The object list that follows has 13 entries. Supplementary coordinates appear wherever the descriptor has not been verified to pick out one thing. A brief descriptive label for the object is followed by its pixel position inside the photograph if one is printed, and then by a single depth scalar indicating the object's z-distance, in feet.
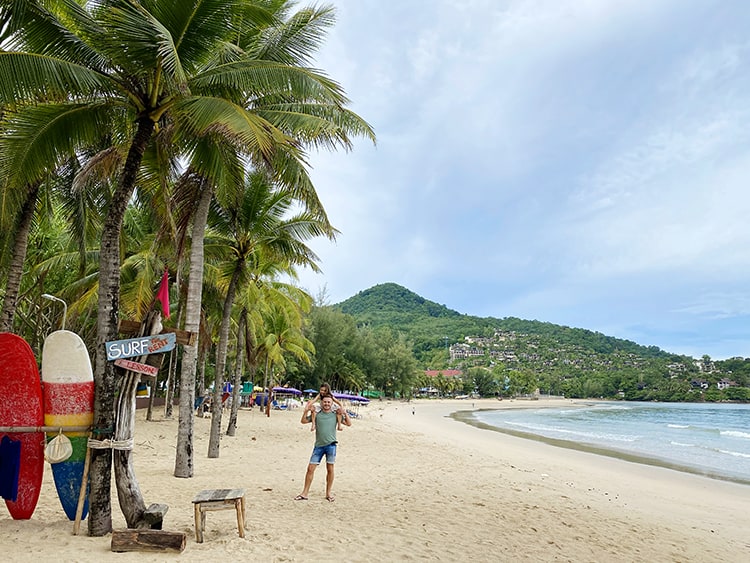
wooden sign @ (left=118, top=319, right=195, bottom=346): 17.58
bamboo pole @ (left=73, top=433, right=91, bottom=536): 15.44
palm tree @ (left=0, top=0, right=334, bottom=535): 16.12
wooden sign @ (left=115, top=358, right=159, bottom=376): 16.52
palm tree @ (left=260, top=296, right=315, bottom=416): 86.77
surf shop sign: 16.33
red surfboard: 16.48
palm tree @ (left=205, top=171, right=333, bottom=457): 35.58
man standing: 22.18
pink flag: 18.83
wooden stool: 15.66
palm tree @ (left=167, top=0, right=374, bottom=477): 19.89
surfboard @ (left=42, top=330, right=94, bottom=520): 16.22
